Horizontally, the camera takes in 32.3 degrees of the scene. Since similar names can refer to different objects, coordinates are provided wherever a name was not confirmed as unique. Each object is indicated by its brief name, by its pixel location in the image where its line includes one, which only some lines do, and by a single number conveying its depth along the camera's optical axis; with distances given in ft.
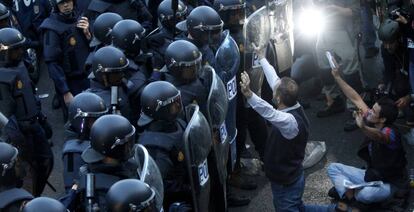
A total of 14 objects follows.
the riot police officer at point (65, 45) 28.22
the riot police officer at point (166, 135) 18.71
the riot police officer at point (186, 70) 21.89
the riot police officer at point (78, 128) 18.98
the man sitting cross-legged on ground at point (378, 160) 22.61
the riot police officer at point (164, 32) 27.45
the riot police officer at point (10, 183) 15.93
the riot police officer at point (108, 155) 16.92
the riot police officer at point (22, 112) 23.38
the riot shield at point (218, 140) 21.39
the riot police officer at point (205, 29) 24.62
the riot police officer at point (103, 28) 26.35
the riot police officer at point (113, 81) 22.21
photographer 28.17
